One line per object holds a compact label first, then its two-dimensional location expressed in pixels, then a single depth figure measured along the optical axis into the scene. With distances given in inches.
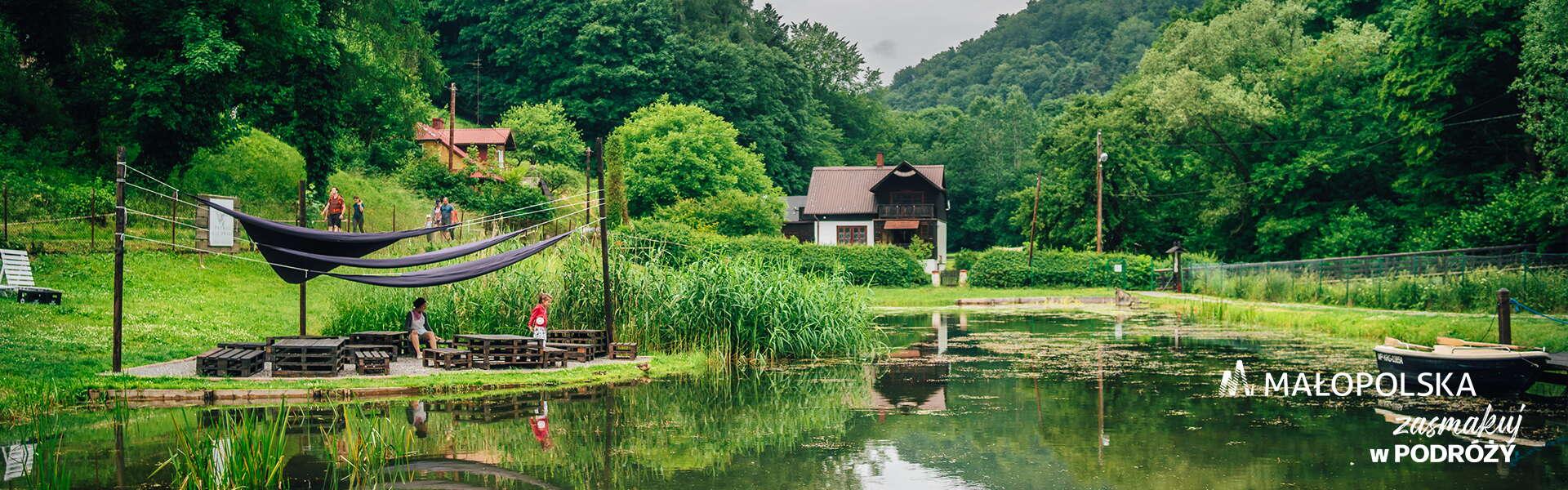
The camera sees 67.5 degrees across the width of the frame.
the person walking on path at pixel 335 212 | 1100.4
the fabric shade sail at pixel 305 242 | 596.1
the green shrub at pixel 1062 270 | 1843.0
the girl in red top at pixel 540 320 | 700.0
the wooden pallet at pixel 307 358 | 605.3
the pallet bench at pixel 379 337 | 685.3
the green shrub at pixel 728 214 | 1921.8
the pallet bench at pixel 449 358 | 660.1
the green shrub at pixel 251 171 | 1248.2
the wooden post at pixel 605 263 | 723.4
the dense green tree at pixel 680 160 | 2175.2
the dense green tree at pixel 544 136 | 2394.2
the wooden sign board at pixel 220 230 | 950.5
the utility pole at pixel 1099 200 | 1864.8
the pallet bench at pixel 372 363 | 619.2
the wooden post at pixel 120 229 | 552.4
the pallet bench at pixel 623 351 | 729.6
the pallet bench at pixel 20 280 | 771.4
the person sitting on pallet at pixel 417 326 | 709.3
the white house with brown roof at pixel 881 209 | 2500.0
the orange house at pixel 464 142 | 2240.4
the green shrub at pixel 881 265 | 1818.4
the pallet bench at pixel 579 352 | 699.4
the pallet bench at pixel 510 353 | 668.1
